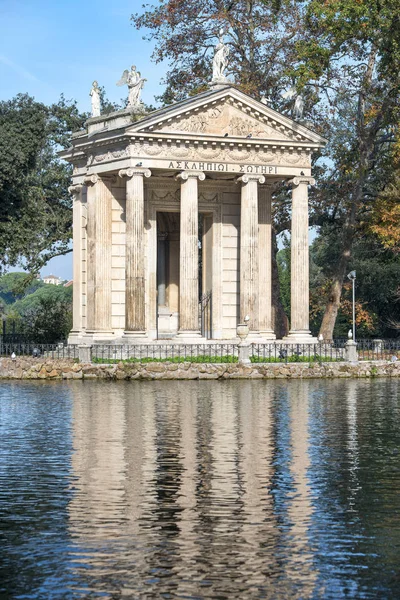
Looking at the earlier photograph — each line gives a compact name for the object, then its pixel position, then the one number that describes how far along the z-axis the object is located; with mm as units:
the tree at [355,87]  58625
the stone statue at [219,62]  56953
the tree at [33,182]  61375
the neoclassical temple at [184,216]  55031
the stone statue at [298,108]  59781
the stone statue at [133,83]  56000
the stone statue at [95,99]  59000
